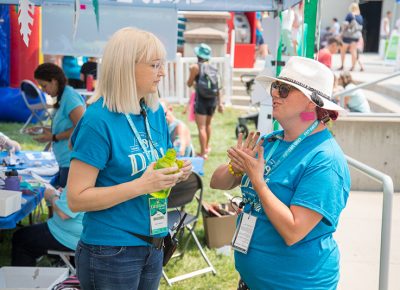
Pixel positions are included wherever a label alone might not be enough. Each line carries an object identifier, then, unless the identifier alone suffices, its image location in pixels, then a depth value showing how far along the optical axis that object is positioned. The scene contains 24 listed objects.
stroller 10.13
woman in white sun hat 2.21
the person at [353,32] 17.42
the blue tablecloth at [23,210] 3.71
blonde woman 2.34
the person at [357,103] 8.45
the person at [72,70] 10.89
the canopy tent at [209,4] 4.39
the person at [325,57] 10.44
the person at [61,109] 5.11
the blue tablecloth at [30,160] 5.13
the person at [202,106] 8.95
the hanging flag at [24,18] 3.10
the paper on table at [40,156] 5.54
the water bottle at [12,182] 4.11
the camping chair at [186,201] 4.58
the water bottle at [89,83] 9.86
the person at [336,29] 23.41
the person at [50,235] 3.86
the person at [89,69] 10.14
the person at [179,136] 5.86
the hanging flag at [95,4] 3.30
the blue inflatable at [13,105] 10.88
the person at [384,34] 23.37
